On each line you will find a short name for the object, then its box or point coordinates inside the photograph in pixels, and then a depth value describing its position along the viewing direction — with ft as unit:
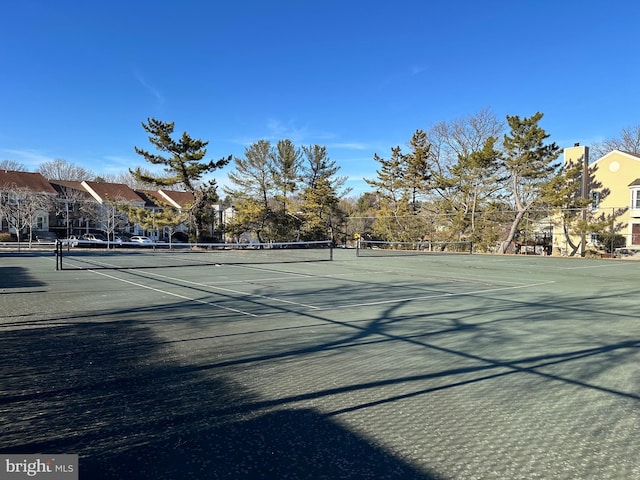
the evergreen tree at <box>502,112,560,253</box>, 97.45
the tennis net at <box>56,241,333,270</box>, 57.98
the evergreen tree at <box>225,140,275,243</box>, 123.65
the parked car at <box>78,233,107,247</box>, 149.38
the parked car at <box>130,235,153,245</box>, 150.66
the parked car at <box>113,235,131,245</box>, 163.53
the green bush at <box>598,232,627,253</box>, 95.30
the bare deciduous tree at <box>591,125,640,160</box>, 154.20
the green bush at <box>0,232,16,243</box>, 138.78
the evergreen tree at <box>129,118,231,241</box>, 110.32
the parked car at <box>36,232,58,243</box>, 165.99
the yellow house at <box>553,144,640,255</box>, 95.81
